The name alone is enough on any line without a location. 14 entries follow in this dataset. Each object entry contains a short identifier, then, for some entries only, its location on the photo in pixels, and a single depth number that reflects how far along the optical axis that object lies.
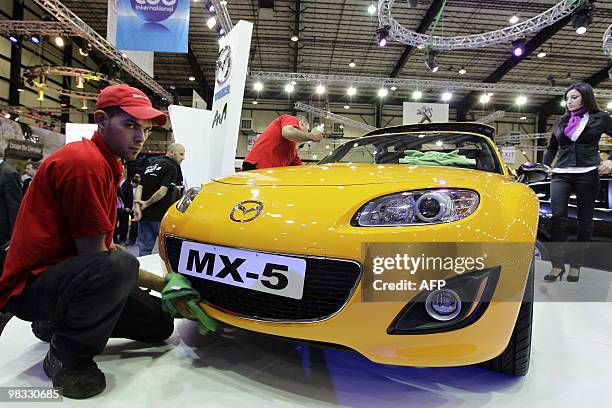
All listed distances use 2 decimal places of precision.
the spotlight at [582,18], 8.01
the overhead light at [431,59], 10.10
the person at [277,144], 3.21
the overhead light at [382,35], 9.60
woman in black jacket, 2.90
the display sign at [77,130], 10.69
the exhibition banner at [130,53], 6.05
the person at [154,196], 3.74
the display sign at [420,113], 12.95
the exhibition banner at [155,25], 5.71
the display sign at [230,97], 3.81
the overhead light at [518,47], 10.30
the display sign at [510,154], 15.65
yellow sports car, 1.18
